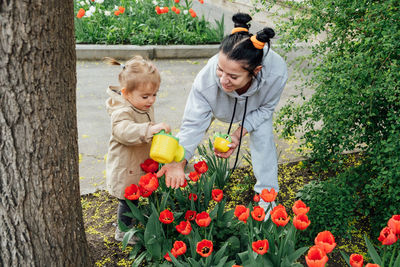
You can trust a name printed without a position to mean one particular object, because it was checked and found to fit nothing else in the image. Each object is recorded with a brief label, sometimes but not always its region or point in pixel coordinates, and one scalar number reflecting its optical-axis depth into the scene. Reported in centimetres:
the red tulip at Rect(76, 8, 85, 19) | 488
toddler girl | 193
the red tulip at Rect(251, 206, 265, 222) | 169
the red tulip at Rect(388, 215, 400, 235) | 142
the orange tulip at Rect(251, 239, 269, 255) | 145
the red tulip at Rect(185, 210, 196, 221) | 196
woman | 200
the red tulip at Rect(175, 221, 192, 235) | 171
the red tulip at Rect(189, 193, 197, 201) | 206
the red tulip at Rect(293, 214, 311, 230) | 152
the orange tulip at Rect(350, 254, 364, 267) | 137
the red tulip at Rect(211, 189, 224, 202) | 187
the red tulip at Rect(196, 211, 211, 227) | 174
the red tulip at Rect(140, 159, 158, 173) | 200
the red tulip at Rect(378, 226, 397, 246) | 140
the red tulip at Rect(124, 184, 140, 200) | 183
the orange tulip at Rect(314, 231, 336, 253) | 137
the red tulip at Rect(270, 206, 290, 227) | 159
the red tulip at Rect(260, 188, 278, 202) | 174
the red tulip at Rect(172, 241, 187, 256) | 162
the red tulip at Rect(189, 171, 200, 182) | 203
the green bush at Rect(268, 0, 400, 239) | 203
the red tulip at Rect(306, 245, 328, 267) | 132
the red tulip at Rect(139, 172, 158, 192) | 182
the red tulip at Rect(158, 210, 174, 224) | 184
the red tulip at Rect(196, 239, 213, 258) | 162
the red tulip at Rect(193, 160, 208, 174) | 202
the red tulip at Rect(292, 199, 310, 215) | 156
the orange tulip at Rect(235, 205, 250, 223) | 169
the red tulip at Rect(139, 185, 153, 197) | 188
